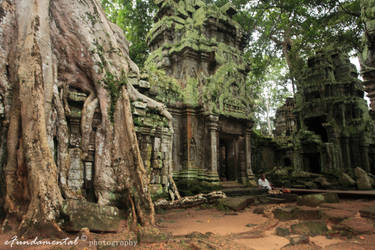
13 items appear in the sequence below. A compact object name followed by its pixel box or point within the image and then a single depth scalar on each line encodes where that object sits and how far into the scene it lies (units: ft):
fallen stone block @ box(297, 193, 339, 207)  21.98
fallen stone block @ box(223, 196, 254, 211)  21.63
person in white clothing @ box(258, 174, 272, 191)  31.76
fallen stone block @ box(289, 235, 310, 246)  12.26
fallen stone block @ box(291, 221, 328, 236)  14.18
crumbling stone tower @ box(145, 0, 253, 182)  29.96
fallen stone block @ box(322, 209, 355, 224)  16.26
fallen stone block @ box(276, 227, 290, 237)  13.84
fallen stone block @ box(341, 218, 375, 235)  13.53
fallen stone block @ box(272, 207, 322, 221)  17.34
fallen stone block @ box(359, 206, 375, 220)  16.02
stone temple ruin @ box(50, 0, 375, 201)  19.48
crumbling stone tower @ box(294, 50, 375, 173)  43.29
